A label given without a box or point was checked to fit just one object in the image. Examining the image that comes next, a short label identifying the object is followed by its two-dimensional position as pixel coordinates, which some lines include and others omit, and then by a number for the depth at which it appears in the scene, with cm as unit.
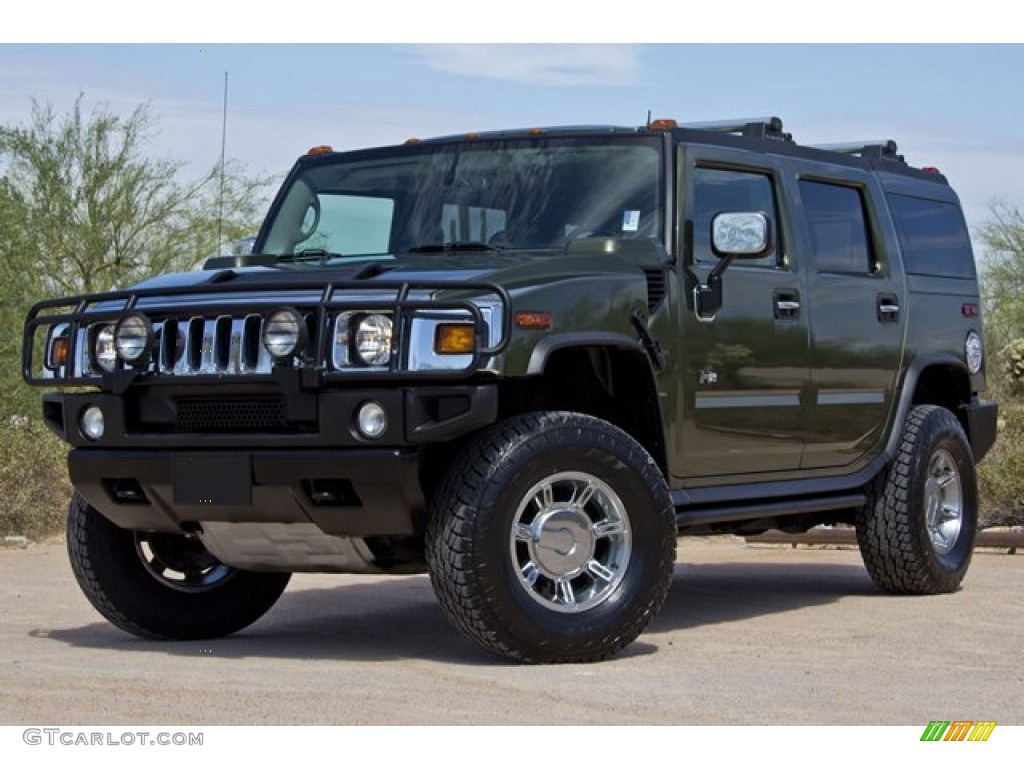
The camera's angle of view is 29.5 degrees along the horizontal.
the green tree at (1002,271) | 2730
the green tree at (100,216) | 2092
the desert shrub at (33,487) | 1302
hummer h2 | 680
